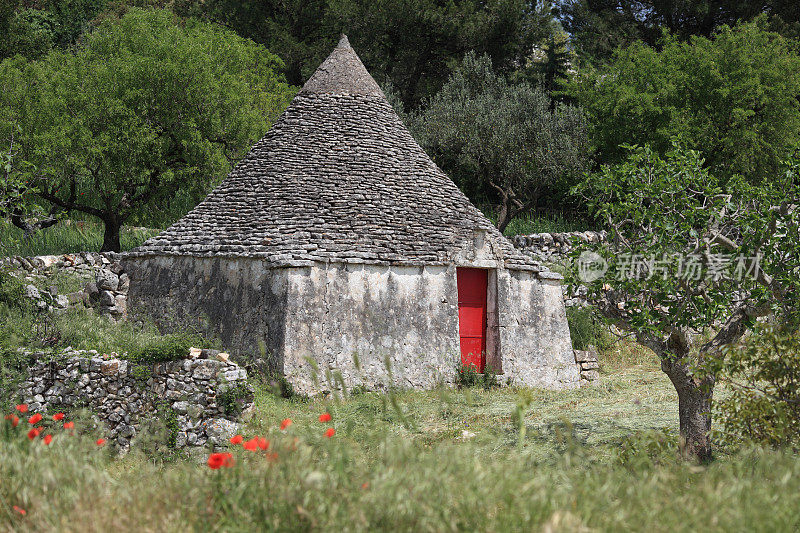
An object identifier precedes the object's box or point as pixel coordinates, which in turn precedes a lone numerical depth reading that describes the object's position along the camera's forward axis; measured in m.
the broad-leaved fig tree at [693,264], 8.61
